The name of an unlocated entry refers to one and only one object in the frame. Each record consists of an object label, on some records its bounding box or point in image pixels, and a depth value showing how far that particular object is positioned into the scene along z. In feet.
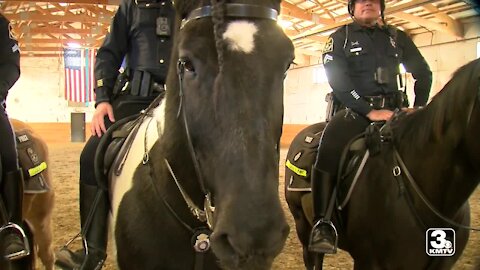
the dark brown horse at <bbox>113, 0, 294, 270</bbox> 4.50
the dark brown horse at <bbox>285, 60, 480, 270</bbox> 9.41
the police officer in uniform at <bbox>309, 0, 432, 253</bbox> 11.73
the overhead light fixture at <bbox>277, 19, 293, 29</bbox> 64.03
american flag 54.85
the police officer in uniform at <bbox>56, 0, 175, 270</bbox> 8.83
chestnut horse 13.07
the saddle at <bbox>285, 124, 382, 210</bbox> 11.10
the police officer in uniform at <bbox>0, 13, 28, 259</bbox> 9.69
